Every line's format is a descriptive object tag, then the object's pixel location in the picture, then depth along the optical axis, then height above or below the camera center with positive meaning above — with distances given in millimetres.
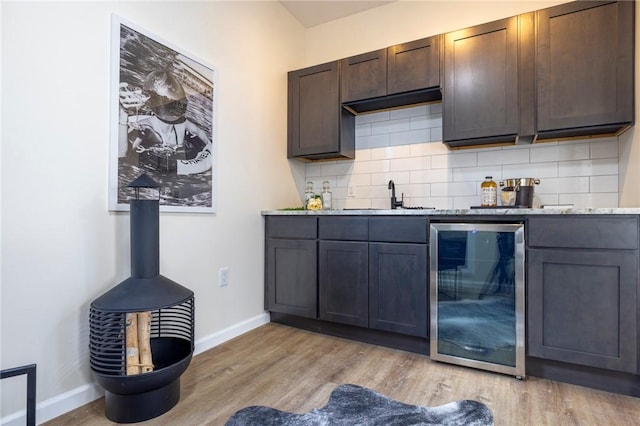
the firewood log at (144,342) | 1495 -590
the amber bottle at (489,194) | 2396 +134
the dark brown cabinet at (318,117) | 2824 +820
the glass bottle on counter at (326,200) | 3096 +108
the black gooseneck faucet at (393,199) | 2770 +108
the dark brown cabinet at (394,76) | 2461 +1047
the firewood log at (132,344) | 1440 -582
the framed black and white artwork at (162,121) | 1724 +523
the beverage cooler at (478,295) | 1865 -483
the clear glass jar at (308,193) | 3048 +173
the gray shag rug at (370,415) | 1415 -885
